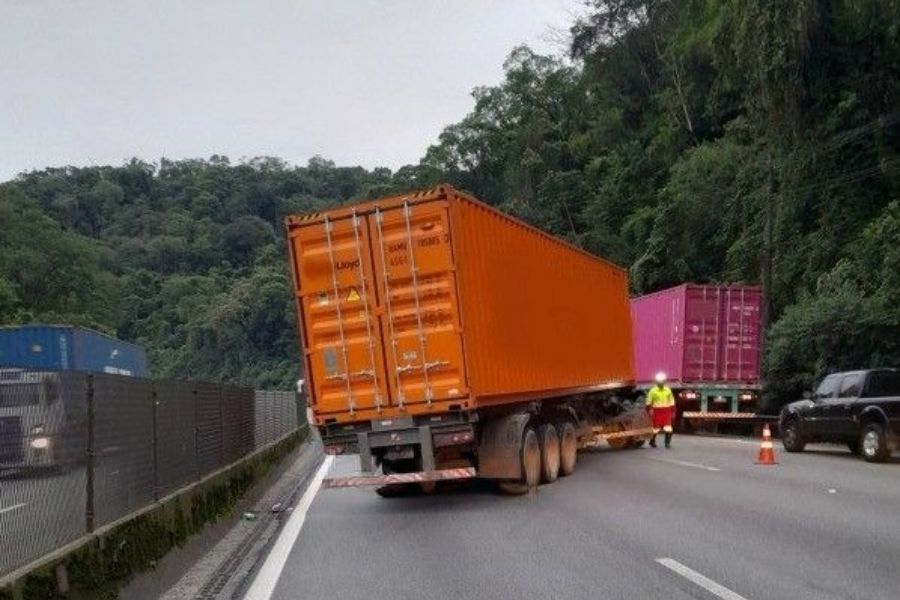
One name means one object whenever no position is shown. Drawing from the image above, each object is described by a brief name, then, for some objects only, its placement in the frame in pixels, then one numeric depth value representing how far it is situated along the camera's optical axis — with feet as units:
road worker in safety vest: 73.00
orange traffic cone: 57.14
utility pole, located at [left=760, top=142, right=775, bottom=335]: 111.75
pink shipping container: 88.48
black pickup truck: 58.75
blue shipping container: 77.77
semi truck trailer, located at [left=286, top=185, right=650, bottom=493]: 41.98
